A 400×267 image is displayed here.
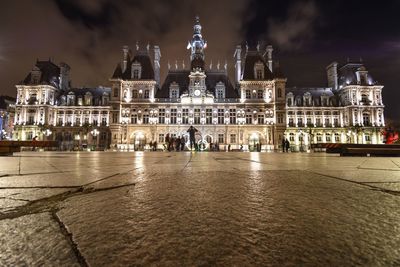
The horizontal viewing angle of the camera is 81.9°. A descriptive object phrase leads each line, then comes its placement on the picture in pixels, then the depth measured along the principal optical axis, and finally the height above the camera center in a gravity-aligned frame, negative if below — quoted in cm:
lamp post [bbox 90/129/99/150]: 3735 +251
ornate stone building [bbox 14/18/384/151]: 3253 +643
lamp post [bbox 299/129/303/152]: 3787 +193
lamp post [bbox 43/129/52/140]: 3629 +263
